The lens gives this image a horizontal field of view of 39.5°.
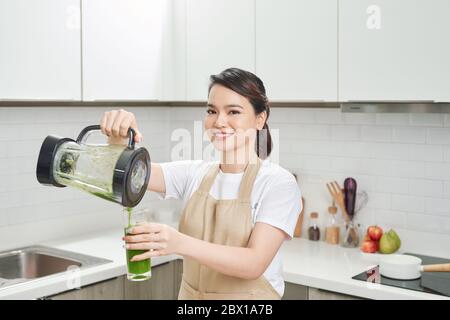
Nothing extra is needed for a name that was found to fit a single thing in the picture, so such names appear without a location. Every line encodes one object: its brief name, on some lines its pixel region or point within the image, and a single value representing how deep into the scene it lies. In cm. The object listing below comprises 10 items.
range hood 263
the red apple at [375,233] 309
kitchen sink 293
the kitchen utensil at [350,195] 321
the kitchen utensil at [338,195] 326
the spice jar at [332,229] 331
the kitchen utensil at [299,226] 347
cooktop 249
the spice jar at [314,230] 339
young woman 185
